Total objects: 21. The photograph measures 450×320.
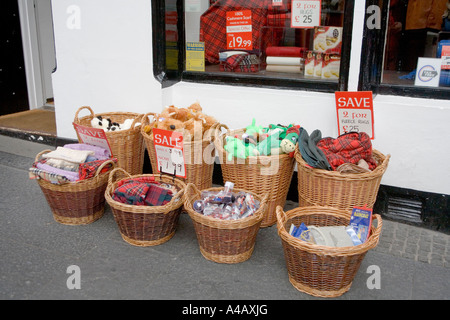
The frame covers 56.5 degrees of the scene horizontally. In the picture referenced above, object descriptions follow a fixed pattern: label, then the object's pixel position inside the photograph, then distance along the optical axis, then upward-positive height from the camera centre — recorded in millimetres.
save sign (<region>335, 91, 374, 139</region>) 3018 -455
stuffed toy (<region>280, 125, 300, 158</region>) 2996 -659
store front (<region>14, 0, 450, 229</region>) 3174 -178
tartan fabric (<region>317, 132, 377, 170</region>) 2830 -684
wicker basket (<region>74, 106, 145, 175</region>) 3541 -829
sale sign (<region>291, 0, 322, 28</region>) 3578 +288
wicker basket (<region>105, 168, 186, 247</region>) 2850 -1172
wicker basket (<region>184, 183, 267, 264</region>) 2641 -1182
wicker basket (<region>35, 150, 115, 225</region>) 3121 -1130
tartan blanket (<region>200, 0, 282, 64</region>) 3920 +172
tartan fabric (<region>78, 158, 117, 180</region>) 3127 -894
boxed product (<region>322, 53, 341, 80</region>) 3484 -149
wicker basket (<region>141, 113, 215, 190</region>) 3203 -856
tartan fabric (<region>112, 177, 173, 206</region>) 2949 -1018
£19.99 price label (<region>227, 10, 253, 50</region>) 3949 +157
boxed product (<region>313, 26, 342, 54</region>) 3479 +70
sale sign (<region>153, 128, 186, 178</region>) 3059 -763
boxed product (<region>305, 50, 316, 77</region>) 3631 -132
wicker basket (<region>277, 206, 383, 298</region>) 2328 -1198
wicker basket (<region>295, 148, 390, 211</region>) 2740 -899
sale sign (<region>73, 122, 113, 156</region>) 3424 -727
